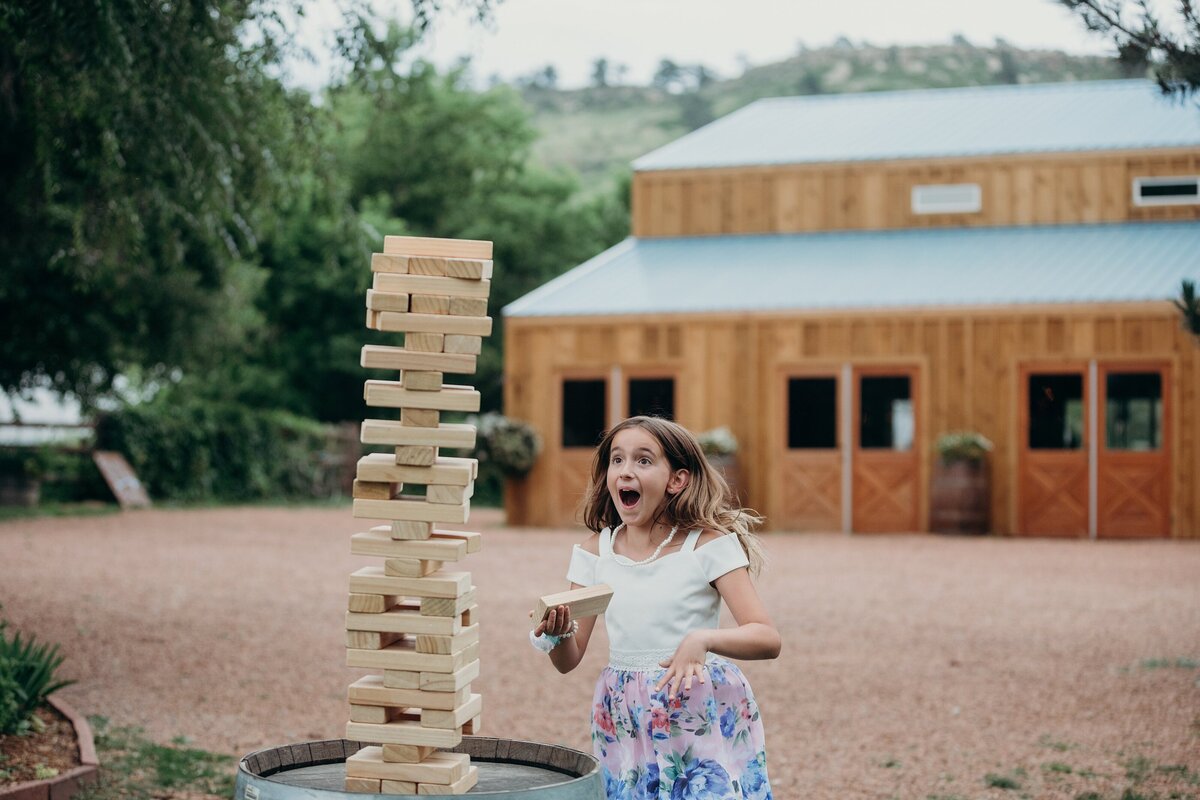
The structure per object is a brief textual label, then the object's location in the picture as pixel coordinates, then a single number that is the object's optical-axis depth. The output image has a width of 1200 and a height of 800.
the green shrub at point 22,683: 5.54
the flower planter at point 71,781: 4.80
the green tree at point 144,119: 6.57
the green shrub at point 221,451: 22.91
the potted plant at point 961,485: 17.75
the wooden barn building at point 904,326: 17.95
